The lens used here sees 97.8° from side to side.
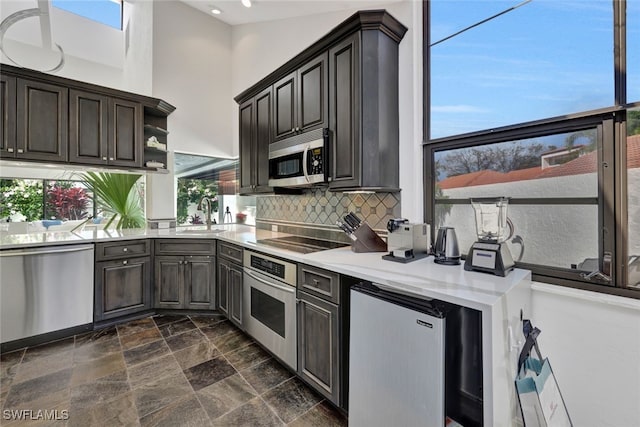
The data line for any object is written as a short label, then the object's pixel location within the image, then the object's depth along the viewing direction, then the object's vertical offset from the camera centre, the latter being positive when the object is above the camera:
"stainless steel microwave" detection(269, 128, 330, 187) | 2.14 +0.46
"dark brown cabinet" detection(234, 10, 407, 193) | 1.92 +0.86
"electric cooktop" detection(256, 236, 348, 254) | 2.20 -0.26
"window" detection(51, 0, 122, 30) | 4.05 +3.05
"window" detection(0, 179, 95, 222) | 5.06 +0.27
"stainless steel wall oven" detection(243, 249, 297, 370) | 1.96 -0.70
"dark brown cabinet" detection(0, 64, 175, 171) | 2.55 +0.96
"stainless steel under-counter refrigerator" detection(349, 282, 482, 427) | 1.16 -0.71
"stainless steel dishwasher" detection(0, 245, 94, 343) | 2.35 -0.67
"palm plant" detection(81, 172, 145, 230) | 3.36 +0.25
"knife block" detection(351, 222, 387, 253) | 2.03 -0.20
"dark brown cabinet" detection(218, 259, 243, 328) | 2.62 -0.75
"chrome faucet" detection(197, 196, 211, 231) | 3.54 +0.11
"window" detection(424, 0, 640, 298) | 1.31 +0.48
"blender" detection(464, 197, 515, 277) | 1.42 -0.14
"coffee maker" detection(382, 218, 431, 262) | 1.75 -0.17
